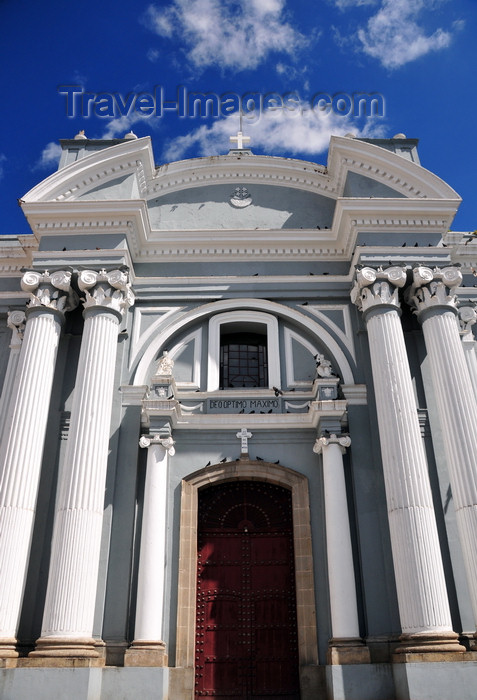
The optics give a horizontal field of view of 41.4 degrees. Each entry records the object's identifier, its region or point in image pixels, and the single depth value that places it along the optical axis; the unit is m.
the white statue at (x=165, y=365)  12.38
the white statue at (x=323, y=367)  12.44
